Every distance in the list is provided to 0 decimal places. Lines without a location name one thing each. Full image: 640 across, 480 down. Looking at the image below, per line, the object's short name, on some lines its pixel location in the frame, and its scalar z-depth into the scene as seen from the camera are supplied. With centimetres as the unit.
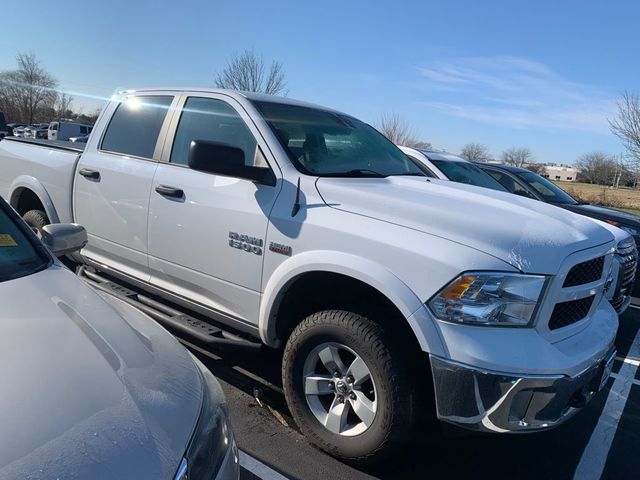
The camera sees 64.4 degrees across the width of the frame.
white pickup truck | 229
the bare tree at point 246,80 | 2323
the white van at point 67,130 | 3090
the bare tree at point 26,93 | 5791
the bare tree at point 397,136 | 3017
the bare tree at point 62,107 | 6707
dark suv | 736
